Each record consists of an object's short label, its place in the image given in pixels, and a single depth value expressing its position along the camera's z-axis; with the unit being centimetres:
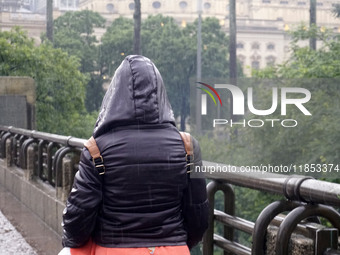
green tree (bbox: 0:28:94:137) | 3928
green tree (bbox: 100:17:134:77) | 6781
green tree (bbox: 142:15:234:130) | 6725
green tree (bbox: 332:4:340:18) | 4874
